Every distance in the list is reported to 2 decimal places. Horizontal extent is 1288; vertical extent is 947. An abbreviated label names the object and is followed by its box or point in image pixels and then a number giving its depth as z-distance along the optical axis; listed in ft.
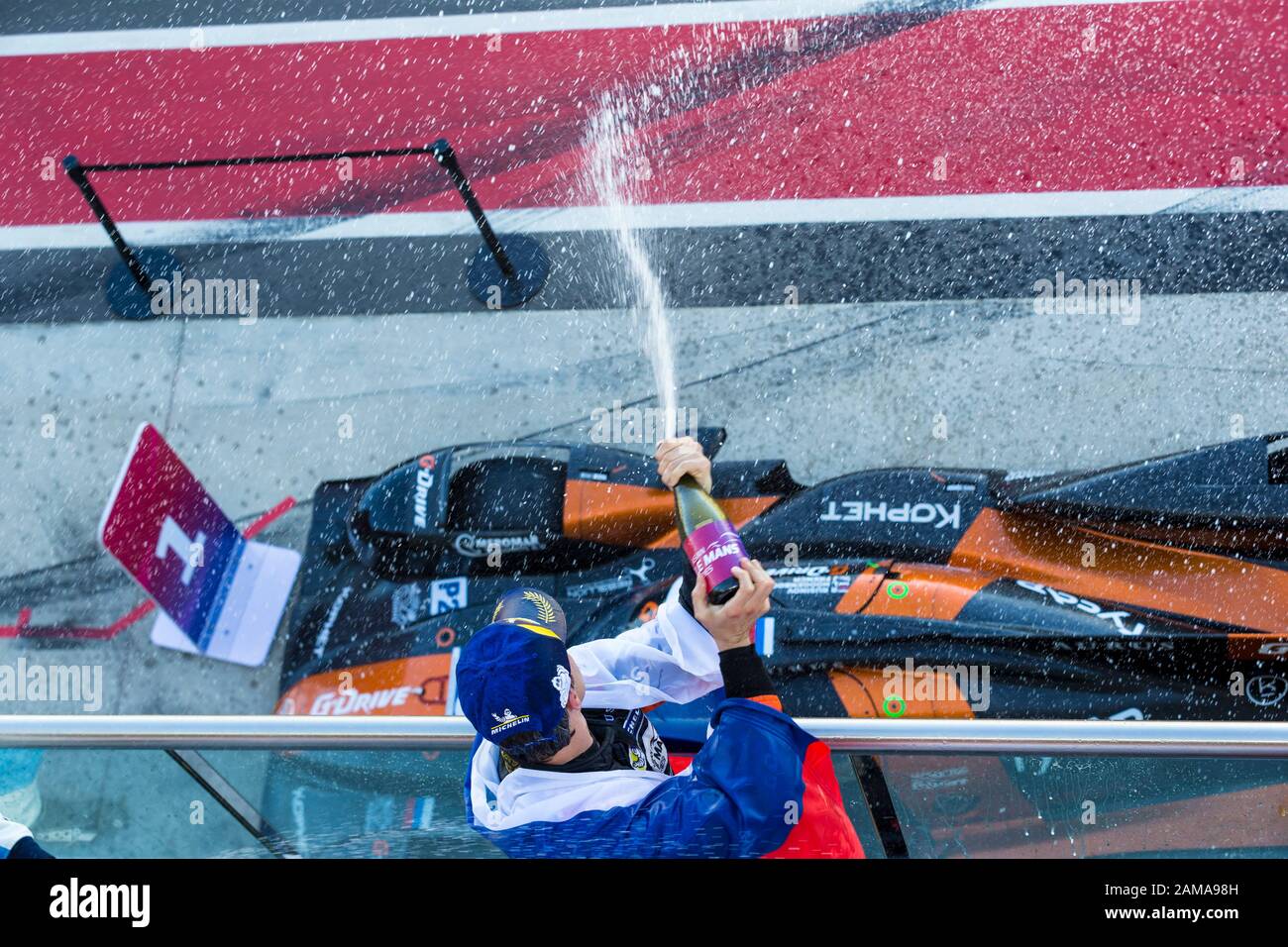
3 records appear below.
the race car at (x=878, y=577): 25.30
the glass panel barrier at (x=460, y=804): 15.03
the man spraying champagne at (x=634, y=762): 13.96
